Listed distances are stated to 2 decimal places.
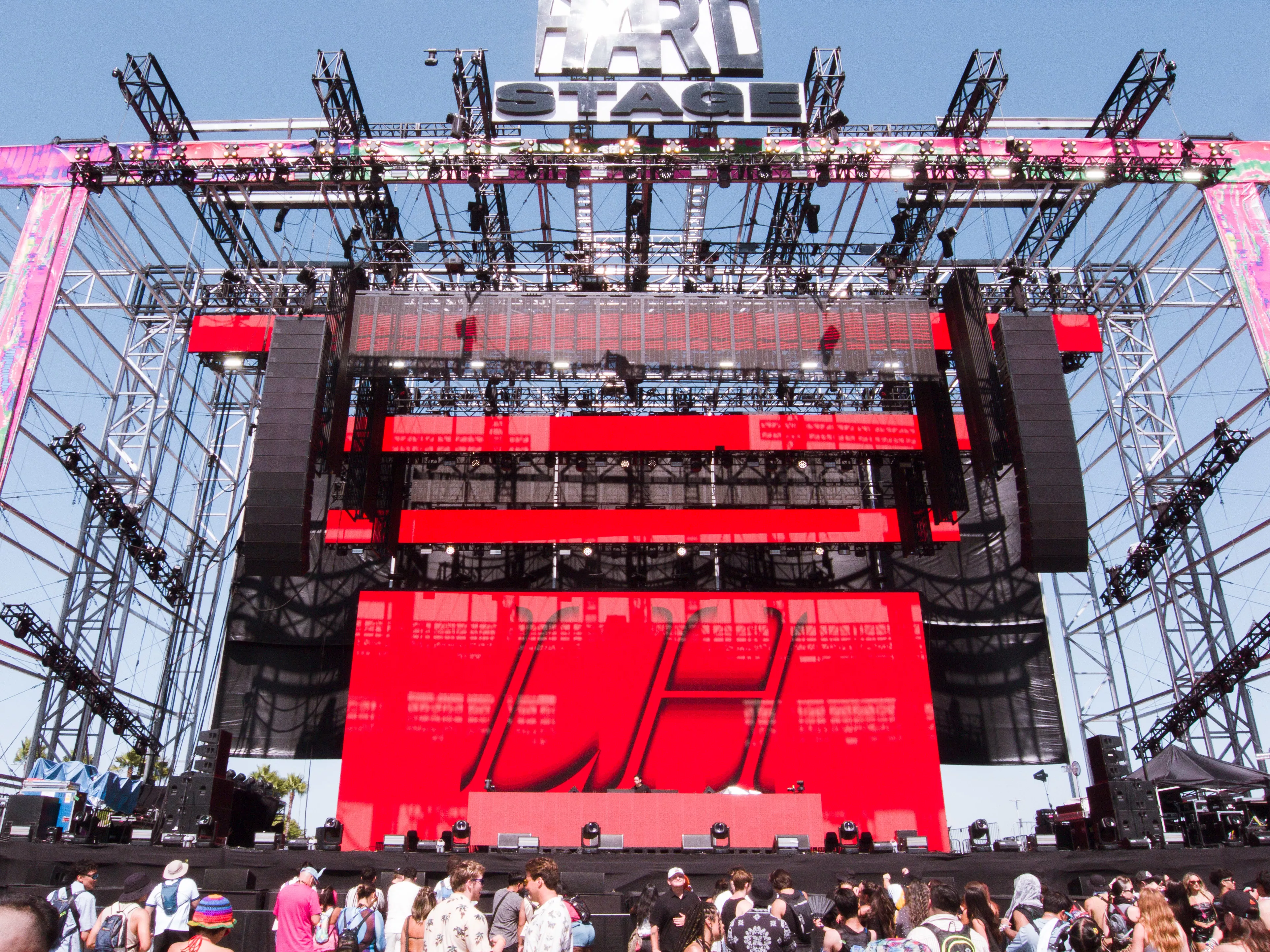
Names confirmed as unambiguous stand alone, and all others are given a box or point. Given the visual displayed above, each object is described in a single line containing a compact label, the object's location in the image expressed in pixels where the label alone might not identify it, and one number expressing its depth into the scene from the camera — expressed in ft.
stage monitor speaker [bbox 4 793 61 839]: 43.80
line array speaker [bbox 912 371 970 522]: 67.72
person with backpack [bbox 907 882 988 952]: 13.12
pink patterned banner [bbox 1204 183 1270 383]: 58.08
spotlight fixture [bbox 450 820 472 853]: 56.13
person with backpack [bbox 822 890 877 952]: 17.11
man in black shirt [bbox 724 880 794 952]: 16.60
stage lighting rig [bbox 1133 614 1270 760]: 59.00
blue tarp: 55.93
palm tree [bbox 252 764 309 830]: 142.51
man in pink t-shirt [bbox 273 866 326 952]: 21.35
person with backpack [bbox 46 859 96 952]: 21.45
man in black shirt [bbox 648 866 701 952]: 19.12
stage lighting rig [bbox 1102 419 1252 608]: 63.36
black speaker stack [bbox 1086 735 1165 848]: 45.50
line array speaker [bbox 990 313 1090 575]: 52.75
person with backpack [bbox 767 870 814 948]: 19.62
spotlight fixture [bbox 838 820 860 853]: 60.75
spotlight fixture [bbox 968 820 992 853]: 57.67
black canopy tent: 48.73
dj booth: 57.62
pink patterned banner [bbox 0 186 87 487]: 55.09
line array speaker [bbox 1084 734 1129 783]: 49.01
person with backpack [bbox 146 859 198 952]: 21.26
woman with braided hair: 16.71
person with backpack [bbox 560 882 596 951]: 19.40
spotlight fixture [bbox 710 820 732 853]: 53.11
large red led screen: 68.44
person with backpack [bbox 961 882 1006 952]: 15.20
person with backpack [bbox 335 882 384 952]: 23.09
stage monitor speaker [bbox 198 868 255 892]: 37.27
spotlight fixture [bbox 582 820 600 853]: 54.29
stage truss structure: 60.64
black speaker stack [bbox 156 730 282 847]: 49.03
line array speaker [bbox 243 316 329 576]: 53.47
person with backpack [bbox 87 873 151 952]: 19.88
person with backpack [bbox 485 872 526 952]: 19.76
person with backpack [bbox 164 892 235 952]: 13.08
